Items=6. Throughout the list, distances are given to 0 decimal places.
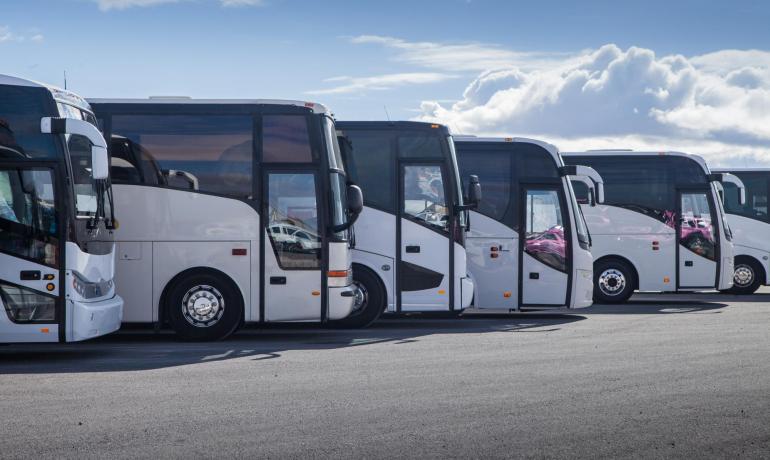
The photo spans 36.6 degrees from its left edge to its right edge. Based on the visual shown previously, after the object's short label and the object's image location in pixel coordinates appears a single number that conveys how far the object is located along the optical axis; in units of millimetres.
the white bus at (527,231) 19000
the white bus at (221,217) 14578
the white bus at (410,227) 17000
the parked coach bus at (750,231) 25578
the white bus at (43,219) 12062
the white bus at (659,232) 22734
